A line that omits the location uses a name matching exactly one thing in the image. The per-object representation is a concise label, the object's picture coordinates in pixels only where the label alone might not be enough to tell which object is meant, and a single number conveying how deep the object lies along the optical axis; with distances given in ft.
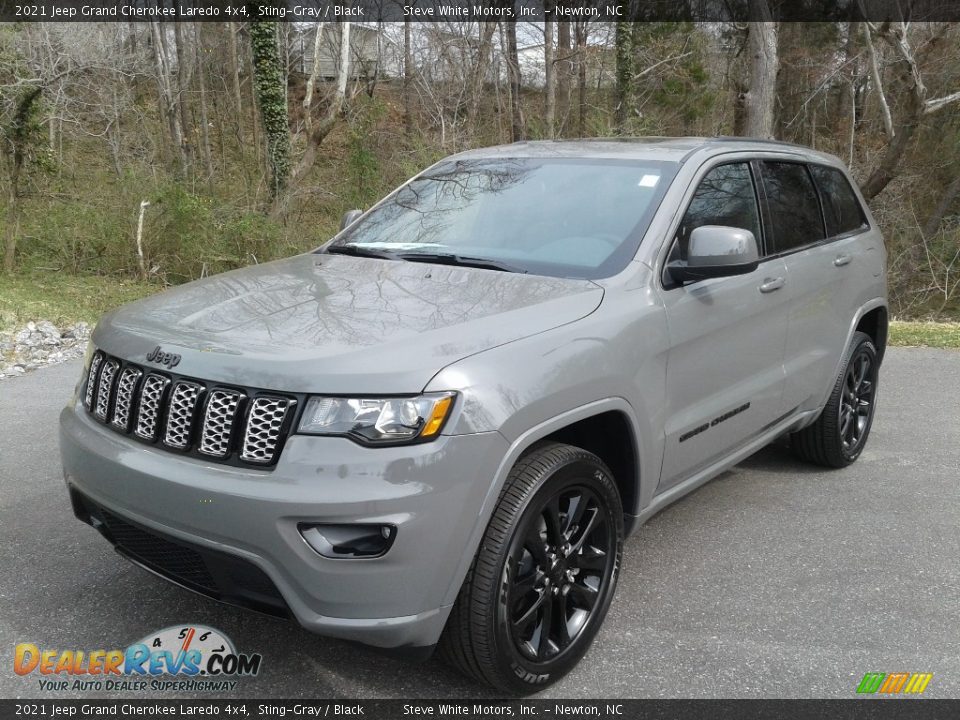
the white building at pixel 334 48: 81.61
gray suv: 7.99
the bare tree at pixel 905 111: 51.98
